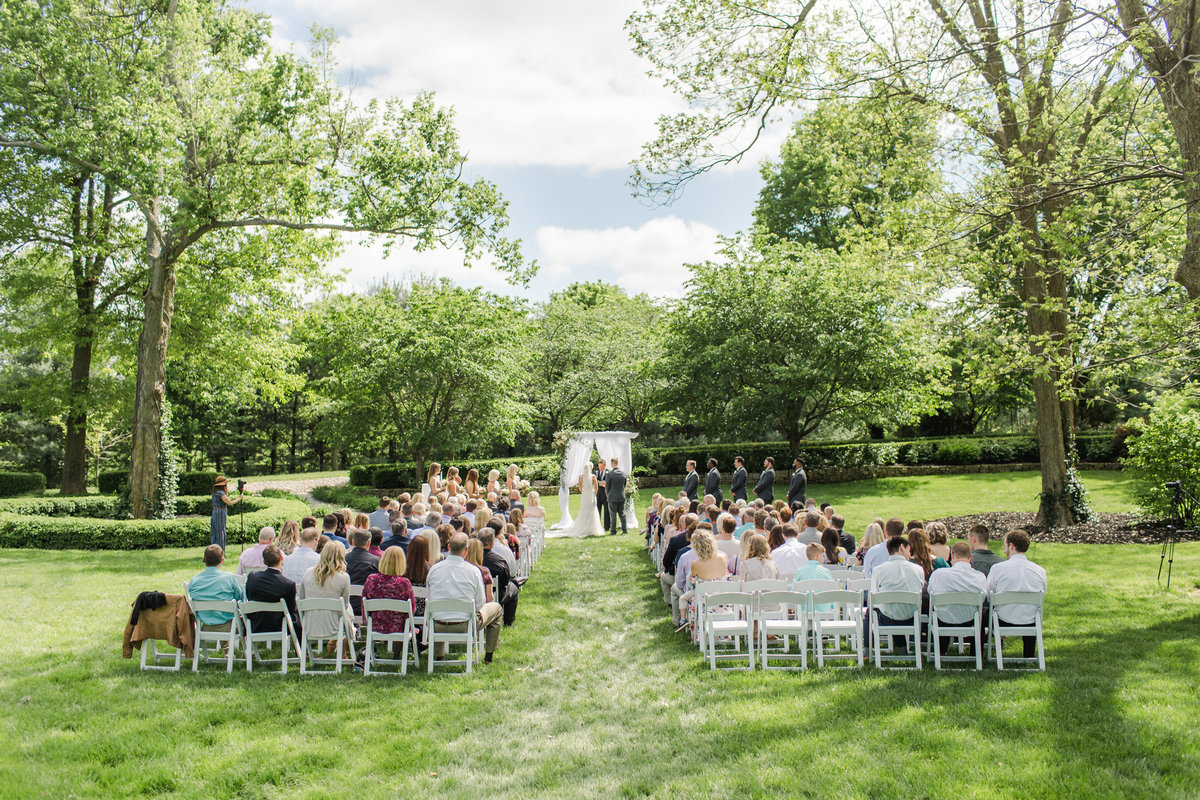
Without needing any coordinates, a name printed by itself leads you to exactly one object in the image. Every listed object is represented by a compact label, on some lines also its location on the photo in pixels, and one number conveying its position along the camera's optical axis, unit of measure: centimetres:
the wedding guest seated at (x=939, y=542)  827
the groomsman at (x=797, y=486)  1536
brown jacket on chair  689
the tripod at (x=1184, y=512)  1242
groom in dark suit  1697
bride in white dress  1692
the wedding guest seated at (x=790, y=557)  831
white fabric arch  1858
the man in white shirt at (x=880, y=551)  775
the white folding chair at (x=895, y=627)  674
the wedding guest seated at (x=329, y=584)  708
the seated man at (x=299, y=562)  778
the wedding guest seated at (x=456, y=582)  722
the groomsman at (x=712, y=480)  1604
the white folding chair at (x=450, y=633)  698
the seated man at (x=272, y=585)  702
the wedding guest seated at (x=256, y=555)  816
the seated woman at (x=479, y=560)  784
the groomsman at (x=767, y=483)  1566
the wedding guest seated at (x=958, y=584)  686
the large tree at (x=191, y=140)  1480
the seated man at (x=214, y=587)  692
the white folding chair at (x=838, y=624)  691
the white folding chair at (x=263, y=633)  677
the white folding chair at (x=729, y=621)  707
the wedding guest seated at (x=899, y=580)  705
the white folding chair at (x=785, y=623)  694
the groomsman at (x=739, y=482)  1605
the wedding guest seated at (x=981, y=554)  743
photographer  1344
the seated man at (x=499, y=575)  823
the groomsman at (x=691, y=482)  1644
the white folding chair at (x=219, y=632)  686
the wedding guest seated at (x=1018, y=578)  672
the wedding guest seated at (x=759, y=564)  783
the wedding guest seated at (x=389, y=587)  715
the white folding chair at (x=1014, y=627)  659
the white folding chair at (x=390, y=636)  683
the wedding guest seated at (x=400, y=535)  821
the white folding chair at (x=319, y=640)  677
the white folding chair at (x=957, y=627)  662
